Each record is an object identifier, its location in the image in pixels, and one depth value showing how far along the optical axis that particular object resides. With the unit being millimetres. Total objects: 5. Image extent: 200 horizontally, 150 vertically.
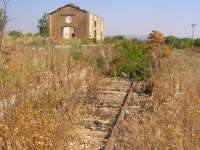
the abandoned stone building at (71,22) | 52128
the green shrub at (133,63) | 14151
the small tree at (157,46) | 15946
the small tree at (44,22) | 53037
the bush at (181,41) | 43325
